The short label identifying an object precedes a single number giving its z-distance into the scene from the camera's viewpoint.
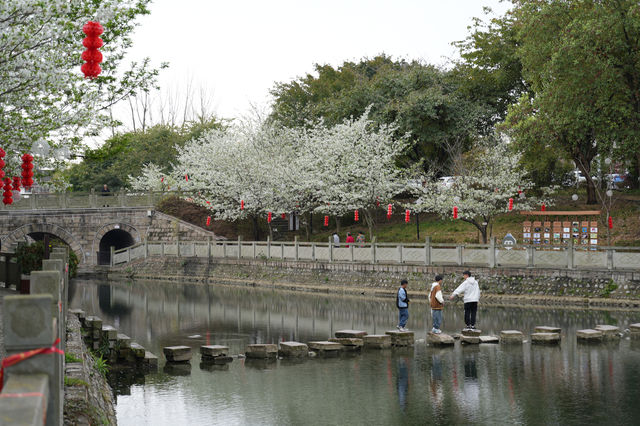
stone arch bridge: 47.84
